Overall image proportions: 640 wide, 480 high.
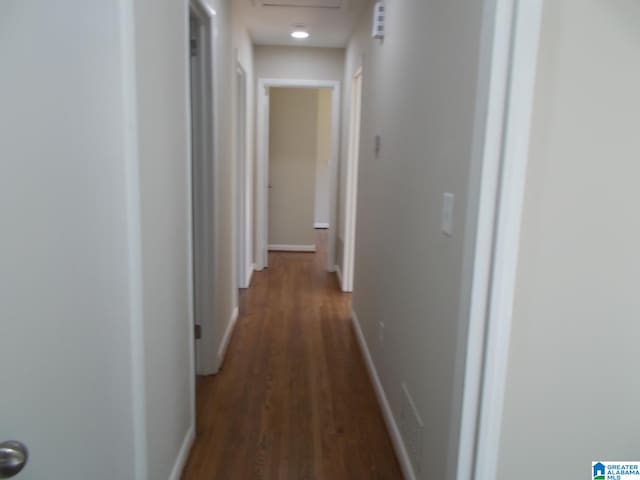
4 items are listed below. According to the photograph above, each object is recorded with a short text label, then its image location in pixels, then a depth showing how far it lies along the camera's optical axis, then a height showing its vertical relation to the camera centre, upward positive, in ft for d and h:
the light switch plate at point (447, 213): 5.00 -0.46
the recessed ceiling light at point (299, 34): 14.84 +4.27
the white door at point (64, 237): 2.50 -0.53
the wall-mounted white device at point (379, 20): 9.16 +2.91
